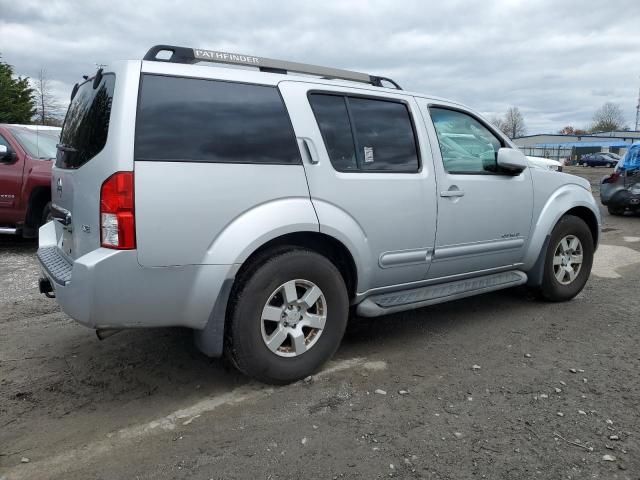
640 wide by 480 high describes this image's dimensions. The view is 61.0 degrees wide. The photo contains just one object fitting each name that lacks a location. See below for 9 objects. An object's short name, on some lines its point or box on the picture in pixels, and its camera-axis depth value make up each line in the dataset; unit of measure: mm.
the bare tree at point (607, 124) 102125
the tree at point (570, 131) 107712
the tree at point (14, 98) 38562
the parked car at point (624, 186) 12023
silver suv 2852
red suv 7160
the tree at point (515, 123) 101238
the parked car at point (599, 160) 54562
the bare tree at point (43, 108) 45131
